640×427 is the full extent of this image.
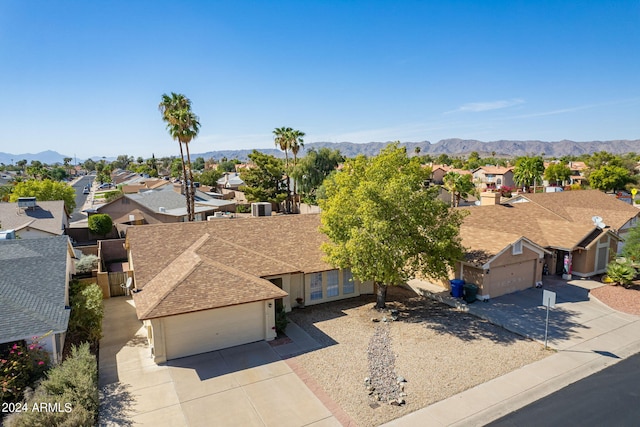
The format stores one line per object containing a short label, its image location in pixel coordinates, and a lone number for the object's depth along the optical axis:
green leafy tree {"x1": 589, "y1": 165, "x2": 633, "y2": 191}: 64.94
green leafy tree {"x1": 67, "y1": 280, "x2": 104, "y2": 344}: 15.41
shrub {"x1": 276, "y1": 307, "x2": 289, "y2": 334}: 16.66
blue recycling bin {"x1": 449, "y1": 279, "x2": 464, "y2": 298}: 20.44
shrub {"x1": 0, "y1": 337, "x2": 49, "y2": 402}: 11.31
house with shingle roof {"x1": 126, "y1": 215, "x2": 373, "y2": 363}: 14.42
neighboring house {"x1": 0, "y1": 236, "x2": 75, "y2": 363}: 12.29
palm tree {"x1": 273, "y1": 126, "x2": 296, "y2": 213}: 50.19
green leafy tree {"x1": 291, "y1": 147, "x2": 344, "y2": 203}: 55.12
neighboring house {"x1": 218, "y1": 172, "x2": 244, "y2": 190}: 75.39
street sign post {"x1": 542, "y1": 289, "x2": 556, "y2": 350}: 14.62
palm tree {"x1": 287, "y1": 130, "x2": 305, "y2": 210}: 50.10
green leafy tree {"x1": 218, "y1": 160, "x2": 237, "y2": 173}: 157.12
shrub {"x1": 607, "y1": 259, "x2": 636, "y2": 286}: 22.08
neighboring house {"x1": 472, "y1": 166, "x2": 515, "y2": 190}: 96.69
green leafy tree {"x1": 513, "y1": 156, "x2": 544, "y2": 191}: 65.94
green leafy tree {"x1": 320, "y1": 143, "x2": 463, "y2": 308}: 17.11
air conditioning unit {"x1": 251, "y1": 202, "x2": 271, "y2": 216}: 25.62
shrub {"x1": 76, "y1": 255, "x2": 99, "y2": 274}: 23.75
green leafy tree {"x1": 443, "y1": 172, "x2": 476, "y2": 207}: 49.55
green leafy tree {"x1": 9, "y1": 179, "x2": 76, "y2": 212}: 46.12
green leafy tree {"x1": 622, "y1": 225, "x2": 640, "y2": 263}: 23.25
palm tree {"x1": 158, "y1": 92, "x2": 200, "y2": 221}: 32.69
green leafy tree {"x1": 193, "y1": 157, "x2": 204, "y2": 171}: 183.75
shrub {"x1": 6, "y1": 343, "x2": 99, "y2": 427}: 9.81
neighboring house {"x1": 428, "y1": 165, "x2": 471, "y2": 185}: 100.83
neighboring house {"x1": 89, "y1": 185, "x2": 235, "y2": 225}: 40.16
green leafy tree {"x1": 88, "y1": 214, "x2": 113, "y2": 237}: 36.31
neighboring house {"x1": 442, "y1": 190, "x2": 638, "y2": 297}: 20.86
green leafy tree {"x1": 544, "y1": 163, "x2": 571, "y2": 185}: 81.56
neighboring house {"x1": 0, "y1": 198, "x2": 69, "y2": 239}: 30.03
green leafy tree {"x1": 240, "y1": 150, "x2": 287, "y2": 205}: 48.72
